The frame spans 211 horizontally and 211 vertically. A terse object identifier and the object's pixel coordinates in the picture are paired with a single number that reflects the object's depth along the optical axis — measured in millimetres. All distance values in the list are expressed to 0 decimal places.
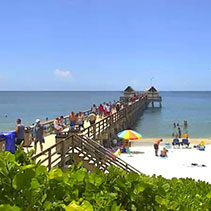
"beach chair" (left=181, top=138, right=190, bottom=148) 21828
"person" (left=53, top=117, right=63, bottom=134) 14336
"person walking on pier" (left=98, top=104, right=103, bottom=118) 24733
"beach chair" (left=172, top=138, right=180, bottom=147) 21830
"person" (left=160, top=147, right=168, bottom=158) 18352
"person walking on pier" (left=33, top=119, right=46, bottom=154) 10930
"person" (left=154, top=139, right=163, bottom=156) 18594
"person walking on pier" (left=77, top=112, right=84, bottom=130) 16772
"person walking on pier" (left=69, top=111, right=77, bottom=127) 16370
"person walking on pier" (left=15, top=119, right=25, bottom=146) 9545
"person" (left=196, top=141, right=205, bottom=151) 20716
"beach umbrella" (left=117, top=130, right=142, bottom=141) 17656
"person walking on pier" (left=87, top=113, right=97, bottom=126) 16594
